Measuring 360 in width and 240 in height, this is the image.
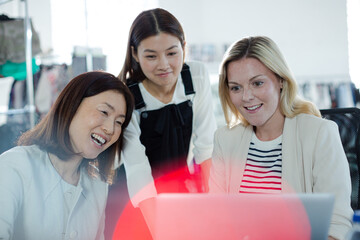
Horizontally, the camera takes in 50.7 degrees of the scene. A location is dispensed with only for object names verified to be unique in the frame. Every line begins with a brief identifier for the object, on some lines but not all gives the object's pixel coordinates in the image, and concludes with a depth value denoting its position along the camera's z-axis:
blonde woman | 1.37
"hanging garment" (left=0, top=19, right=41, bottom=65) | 3.04
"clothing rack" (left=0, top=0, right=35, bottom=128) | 2.97
